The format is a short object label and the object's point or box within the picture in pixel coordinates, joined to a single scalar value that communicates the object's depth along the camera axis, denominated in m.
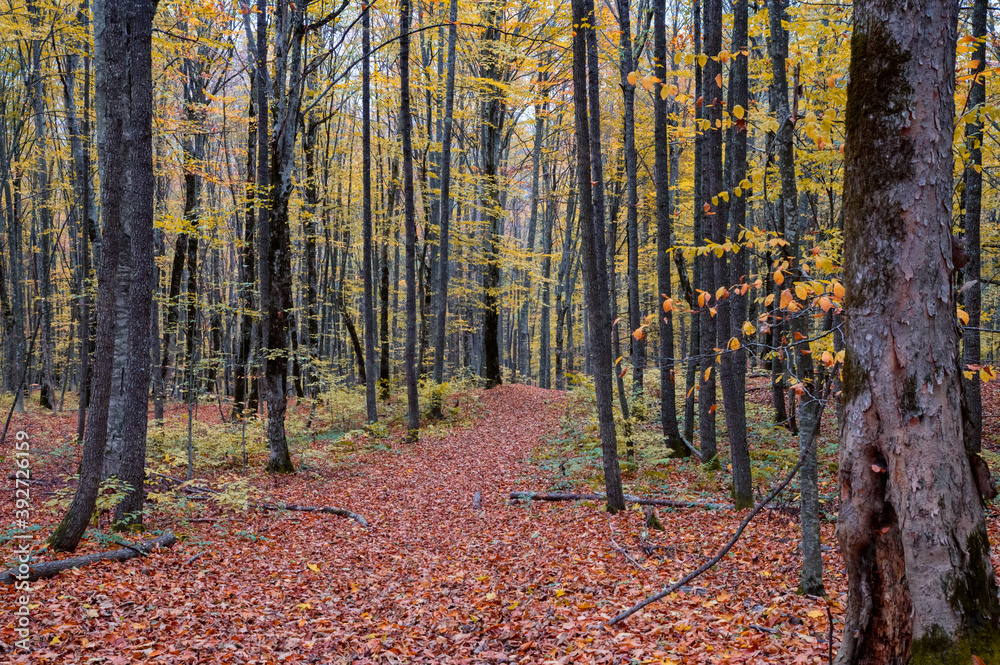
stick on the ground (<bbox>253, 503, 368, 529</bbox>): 8.62
